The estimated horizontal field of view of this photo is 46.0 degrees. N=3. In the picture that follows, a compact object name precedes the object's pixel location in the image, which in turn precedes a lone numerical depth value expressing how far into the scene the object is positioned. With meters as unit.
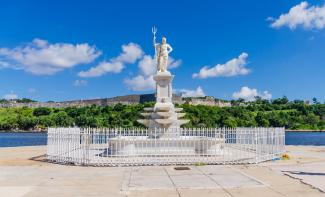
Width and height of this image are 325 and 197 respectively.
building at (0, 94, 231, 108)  103.06
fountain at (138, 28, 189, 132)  21.81
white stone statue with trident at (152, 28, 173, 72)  23.73
